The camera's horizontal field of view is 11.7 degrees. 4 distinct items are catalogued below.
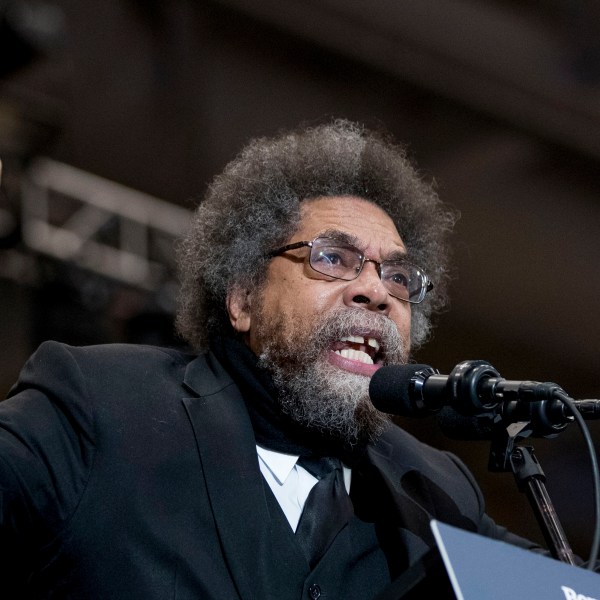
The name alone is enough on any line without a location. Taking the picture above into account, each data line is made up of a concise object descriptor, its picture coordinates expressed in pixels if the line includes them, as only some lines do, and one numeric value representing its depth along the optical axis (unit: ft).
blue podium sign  8.02
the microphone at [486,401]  8.49
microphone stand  8.55
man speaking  8.85
